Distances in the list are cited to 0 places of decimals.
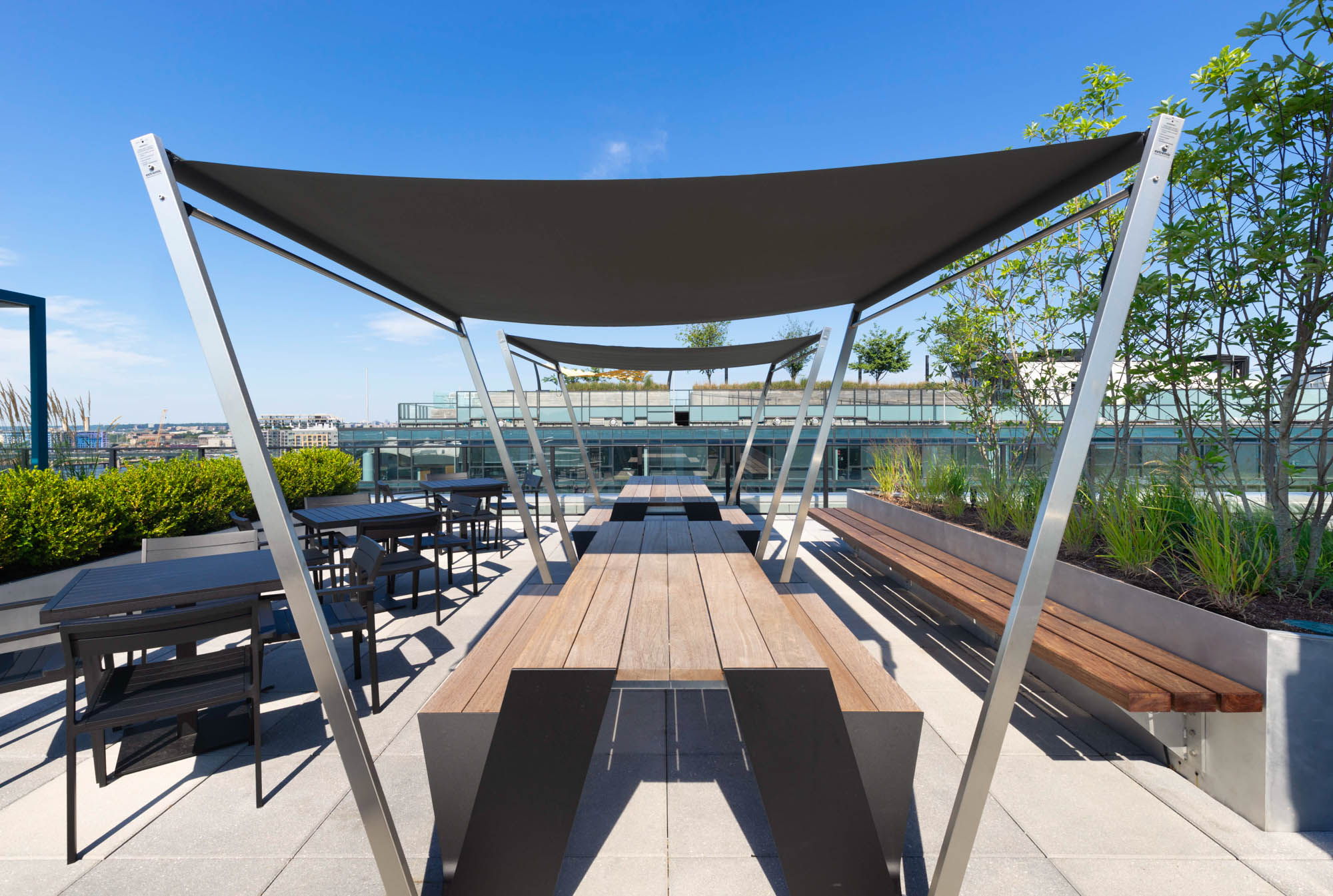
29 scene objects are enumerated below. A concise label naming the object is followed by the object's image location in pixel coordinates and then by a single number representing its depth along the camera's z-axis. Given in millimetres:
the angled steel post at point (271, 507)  1332
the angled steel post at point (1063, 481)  1348
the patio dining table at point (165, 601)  2342
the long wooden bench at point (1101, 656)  1896
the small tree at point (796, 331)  33266
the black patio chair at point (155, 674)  1865
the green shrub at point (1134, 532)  2893
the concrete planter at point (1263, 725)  1881
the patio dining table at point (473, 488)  6055
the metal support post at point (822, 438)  3215
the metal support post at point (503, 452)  3404
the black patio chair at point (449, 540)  4383
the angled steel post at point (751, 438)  6845
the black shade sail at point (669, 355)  5387
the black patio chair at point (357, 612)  2744
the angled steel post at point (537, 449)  4020
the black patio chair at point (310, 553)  3930
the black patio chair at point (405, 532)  3800
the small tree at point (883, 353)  41438
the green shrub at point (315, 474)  6488
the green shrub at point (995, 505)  4273
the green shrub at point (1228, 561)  2393
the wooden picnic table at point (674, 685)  1492
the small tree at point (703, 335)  38062
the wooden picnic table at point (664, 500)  5074
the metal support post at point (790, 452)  3703
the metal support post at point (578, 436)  6492
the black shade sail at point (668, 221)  1484
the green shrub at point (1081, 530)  3441
